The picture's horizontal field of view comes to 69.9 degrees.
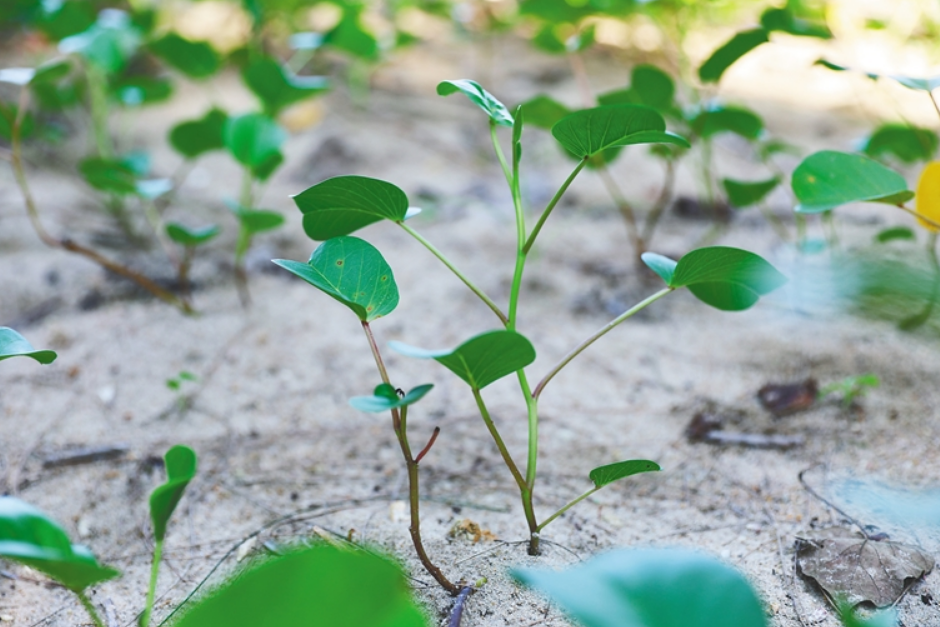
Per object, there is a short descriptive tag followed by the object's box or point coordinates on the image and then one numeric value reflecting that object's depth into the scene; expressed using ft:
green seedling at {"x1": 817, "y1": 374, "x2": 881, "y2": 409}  3.27
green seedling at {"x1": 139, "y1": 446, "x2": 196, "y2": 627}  1.87
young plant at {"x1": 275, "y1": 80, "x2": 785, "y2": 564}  2.27
